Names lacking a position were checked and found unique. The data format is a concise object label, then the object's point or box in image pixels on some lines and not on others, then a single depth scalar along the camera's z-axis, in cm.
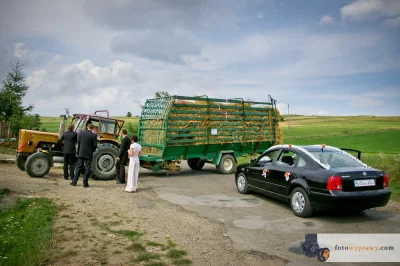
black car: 669
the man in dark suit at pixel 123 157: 1129
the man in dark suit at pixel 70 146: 1130
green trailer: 1296
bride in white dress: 986
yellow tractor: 1172
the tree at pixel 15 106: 2695
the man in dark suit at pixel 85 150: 1035
